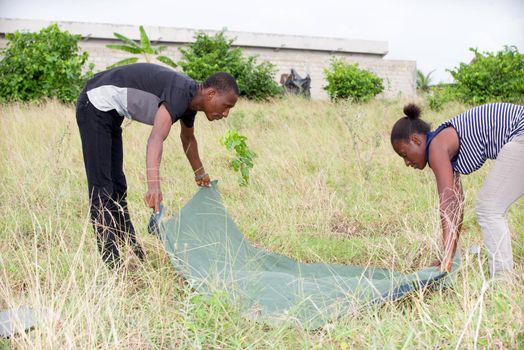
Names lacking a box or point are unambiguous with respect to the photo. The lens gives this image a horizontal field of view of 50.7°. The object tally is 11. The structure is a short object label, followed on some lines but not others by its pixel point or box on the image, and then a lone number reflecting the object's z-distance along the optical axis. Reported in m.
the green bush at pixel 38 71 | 10.50
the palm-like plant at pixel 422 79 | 33.52
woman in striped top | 2.76
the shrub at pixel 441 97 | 10.07
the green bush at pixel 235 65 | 13.54
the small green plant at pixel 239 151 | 4.20
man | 3.06
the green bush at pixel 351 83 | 14.08
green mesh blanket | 2.56
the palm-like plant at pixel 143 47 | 12.28
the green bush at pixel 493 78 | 11.03
